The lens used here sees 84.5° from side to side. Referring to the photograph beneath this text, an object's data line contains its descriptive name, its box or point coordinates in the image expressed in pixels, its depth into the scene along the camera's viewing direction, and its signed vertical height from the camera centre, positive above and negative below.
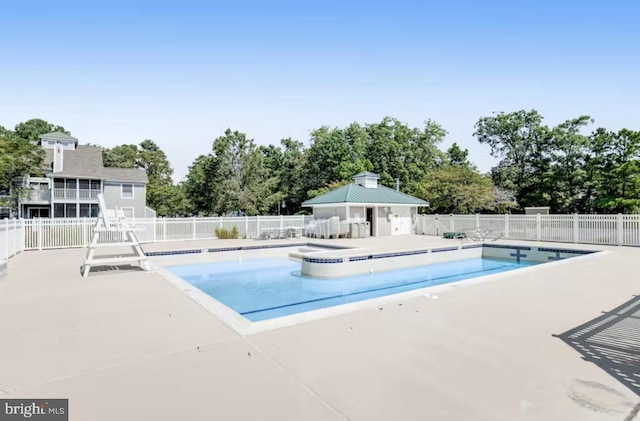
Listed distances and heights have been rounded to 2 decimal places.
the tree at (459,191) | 24.33 +1.45
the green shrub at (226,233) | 18.00 -1.12
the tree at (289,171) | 35.28 +4.20
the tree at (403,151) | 34.44 +6.14
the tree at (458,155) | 37.62 +6.03
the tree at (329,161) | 32.31 +4.79
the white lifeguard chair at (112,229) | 8.11 -0.54
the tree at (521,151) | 29.09 +5.39
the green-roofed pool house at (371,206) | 19.44 +0.31
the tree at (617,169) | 20.95 +2.64
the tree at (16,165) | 21.81 +3.04
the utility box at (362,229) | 19.09 -0.95
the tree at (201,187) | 30.42 +2.39
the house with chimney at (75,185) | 24.69 +1.97
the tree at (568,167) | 26.38 +3.47
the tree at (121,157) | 37.88 +6.01
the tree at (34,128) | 48.09 +11.95
